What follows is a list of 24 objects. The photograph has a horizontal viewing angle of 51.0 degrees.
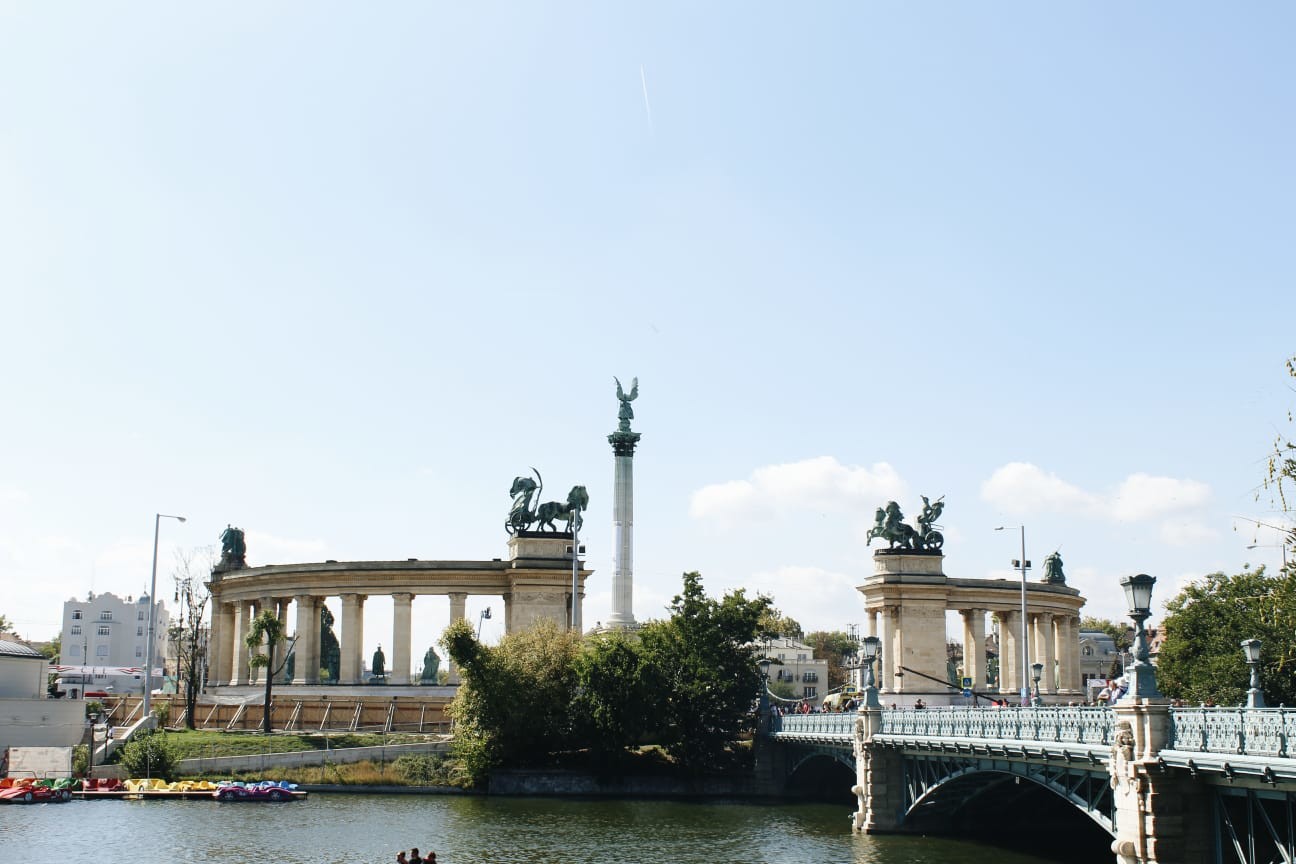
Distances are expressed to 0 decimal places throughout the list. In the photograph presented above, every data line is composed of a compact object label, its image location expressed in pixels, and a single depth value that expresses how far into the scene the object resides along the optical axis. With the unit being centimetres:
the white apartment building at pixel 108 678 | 14459
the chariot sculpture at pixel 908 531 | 10206
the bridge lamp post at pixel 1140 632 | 2962
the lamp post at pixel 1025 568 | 6964
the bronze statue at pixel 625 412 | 10800
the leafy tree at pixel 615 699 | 7612
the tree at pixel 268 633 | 8806
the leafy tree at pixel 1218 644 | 6462
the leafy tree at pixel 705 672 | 7669
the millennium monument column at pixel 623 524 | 10350
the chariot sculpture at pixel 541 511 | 10431
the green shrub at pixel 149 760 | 7294
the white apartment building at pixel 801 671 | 17162
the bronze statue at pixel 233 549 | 11550
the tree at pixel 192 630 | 9838
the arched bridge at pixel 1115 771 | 2850
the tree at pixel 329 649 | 14175
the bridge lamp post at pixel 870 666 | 5616
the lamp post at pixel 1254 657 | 3194
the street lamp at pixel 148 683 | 8511
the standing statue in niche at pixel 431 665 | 12431
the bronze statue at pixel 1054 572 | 11456
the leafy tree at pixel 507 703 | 7569
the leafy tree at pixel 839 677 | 19180
